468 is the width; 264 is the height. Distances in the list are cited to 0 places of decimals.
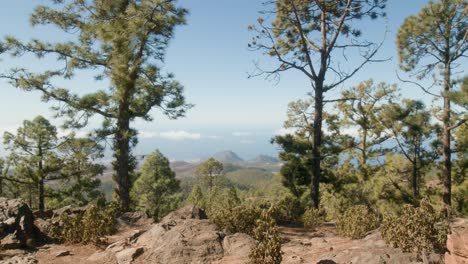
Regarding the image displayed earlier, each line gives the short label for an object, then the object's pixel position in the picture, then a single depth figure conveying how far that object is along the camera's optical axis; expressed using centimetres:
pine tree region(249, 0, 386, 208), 1683
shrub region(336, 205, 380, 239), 1054
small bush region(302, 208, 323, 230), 1426
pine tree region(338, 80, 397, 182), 2742
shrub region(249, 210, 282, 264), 681
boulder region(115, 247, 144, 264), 888
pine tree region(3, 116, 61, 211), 2616
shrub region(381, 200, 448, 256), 693
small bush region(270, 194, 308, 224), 1549
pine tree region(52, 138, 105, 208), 2530
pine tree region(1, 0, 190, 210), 1538
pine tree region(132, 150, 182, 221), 3838
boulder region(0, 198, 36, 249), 1062
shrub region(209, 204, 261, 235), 1077
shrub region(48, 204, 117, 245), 1097
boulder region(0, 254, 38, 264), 894
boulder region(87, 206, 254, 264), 850
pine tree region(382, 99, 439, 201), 2067
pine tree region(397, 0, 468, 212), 1745
